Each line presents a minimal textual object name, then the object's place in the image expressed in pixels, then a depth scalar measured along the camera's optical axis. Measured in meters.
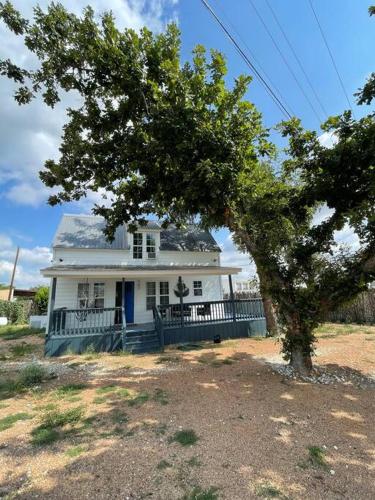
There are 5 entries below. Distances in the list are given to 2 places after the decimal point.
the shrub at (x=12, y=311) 21.64
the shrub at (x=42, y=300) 20.62
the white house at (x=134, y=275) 11.89
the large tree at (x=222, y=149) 6.38
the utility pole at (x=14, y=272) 28.28
